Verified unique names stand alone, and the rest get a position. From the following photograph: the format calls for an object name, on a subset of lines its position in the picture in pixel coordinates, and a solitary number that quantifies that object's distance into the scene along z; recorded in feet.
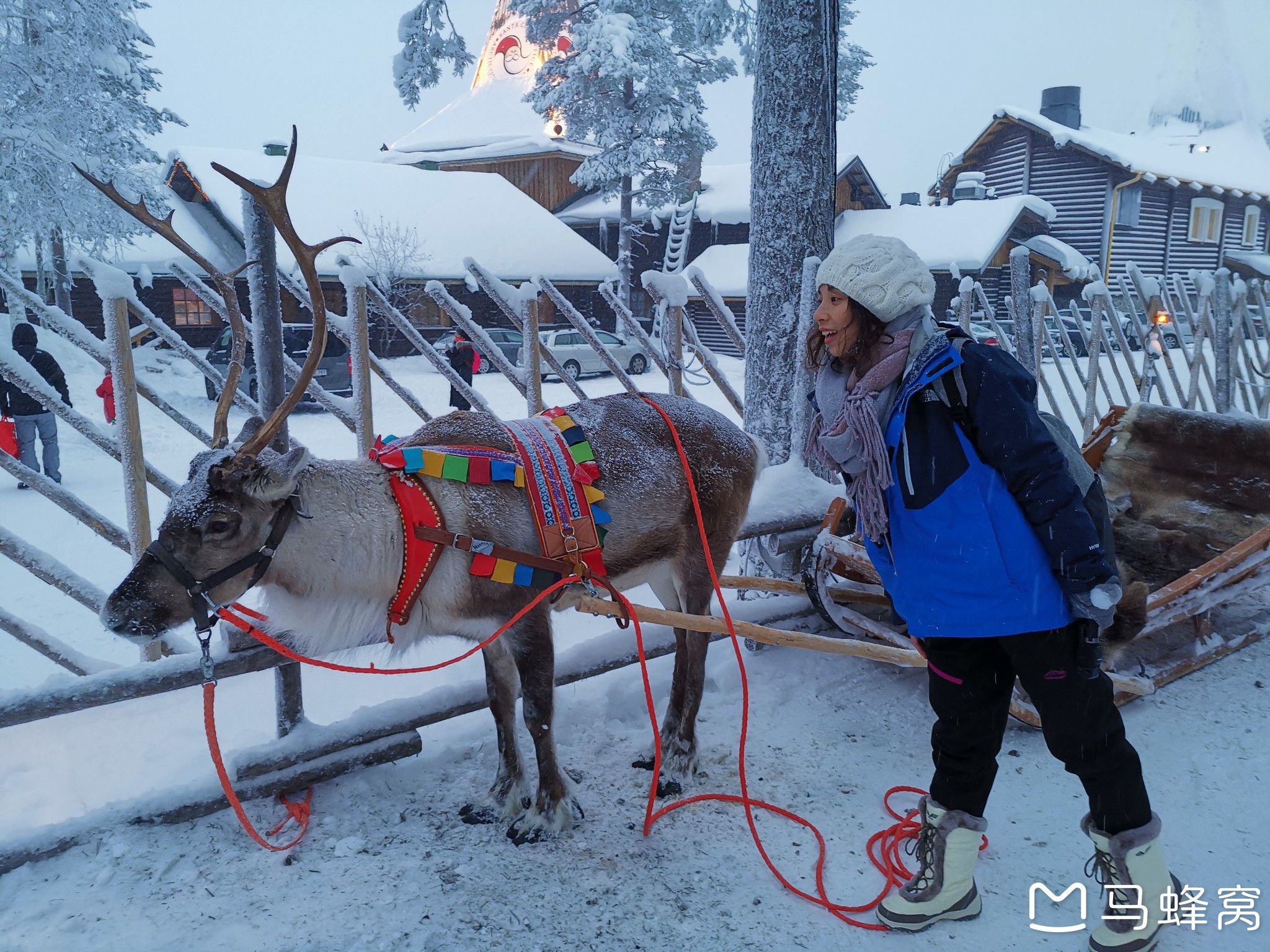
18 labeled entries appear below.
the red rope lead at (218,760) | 7.98
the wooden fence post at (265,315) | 9.80
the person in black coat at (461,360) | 28.58
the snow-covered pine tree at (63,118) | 41.73
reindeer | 7.77
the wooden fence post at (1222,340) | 27.73
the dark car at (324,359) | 36.81
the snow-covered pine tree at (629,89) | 63.46
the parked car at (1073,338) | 57.62
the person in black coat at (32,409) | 24.63
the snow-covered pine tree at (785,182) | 15.07
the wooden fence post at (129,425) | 11.73
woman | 6.76
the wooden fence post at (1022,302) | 20.33
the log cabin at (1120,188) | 76.89
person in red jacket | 22.50
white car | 55.93
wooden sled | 9.60
